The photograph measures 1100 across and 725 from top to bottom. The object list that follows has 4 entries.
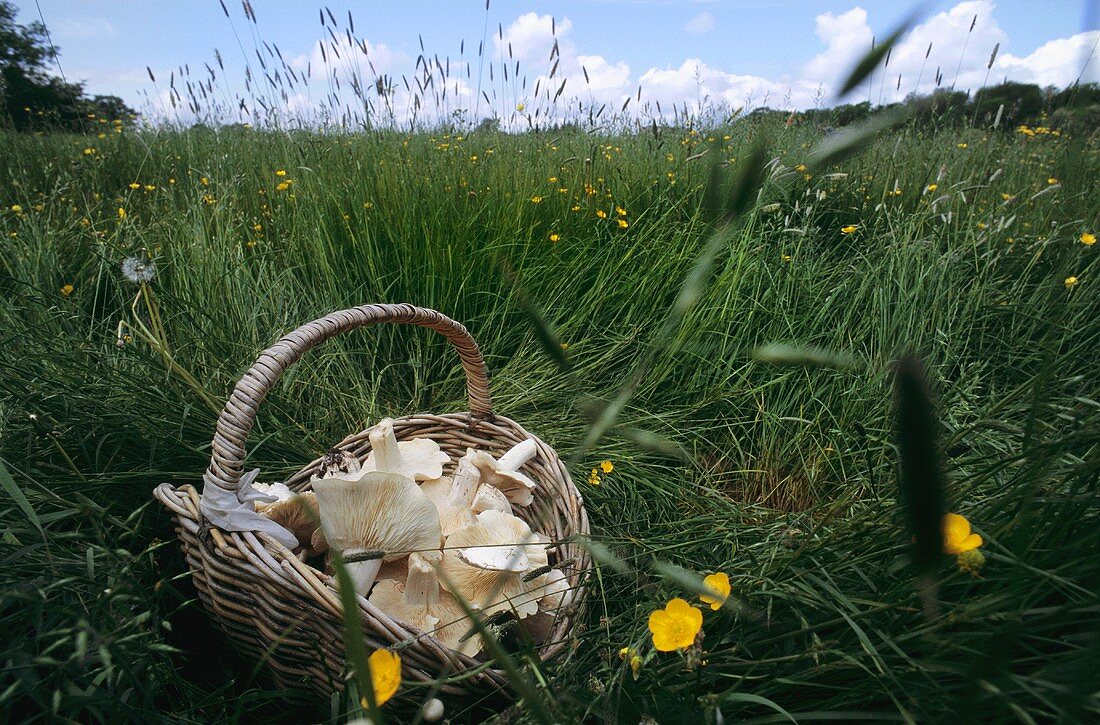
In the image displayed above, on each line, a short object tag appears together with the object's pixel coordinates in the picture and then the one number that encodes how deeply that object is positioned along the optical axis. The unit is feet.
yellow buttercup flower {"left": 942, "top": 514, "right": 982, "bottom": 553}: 1.90
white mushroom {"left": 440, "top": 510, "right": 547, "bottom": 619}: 3.28
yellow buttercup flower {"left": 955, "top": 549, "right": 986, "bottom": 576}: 1.92
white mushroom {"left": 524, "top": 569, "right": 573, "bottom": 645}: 3.54
